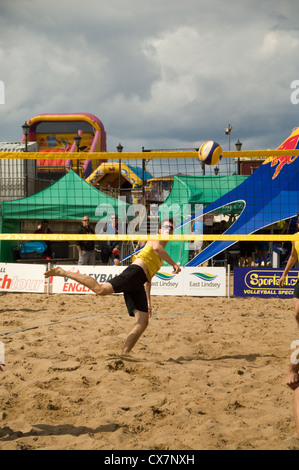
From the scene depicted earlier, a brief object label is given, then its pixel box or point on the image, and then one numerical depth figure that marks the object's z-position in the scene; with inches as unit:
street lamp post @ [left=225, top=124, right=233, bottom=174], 1065.3
